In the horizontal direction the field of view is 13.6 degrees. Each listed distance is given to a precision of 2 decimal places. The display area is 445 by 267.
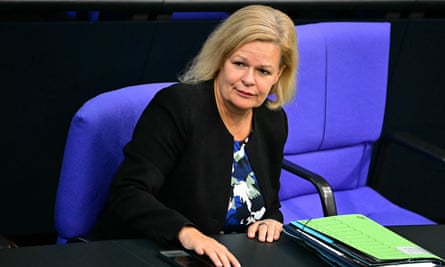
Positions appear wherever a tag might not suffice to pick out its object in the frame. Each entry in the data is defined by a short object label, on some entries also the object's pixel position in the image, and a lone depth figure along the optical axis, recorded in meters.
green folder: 4.45
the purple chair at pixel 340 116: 6.63
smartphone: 4.33
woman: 5.00
